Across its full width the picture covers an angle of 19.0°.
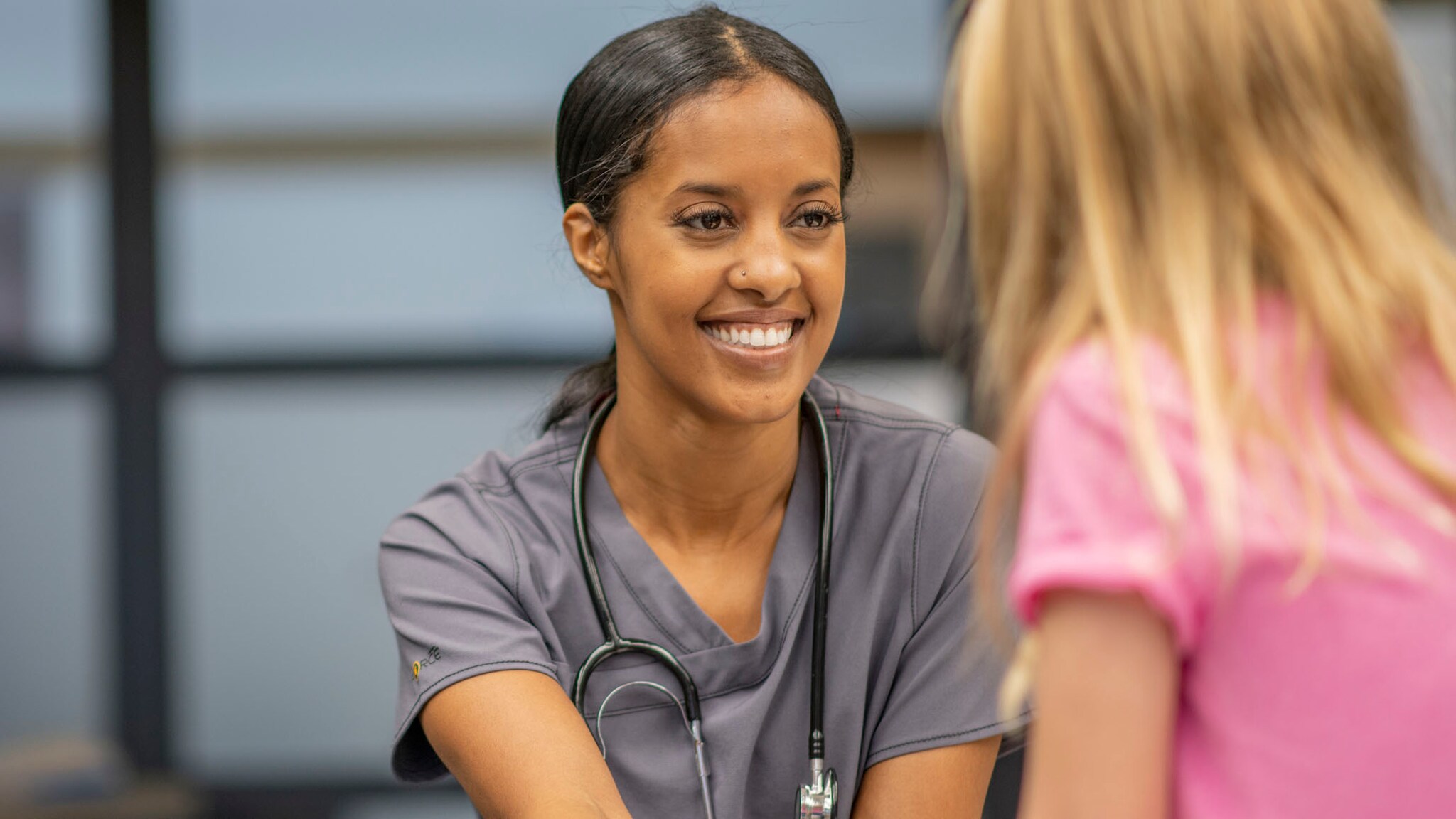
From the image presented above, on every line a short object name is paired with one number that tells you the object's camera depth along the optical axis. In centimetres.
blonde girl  201
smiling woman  237
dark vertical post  343
